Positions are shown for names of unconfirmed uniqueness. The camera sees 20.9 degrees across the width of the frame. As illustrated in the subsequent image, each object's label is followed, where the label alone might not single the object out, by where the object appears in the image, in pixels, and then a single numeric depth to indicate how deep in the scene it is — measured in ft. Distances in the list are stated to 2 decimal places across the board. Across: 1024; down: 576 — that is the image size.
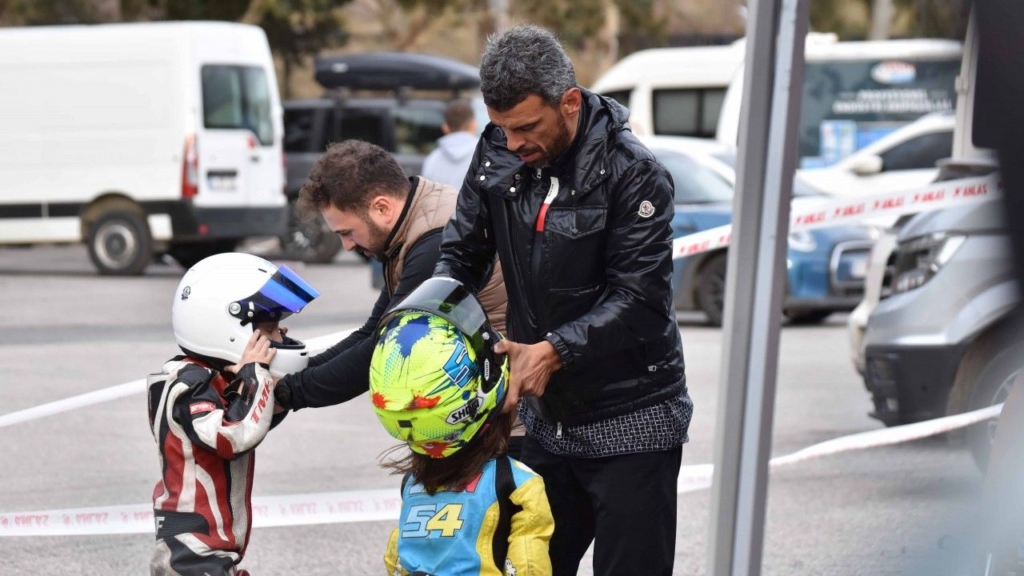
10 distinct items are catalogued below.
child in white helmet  21.38
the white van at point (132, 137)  109.37
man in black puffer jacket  18.84
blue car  77.73
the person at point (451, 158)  65.74
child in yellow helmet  18.71
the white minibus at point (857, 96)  125.07
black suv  124.18
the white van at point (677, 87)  136.02
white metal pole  15.88
